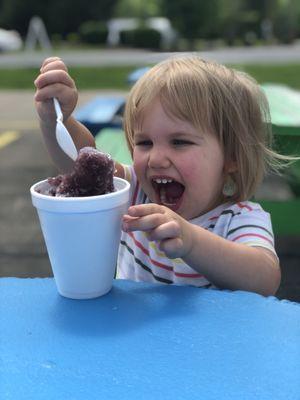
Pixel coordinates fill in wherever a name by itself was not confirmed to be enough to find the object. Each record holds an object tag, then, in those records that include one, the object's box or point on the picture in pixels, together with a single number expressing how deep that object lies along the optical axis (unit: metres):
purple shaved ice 1.07
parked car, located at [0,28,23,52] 23.97
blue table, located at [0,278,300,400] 0.85
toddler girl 1.28
